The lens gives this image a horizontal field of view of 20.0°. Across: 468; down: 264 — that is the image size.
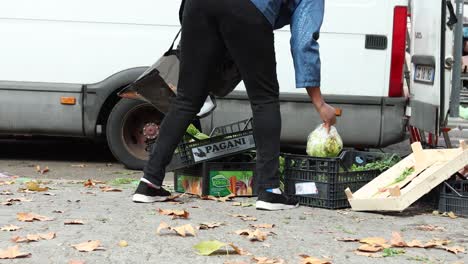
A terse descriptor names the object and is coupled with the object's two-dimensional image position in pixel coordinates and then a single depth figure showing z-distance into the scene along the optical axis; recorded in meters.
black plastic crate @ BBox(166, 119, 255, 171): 9.08
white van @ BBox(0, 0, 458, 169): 12.60
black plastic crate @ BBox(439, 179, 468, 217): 8.40
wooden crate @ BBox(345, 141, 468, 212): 8.07
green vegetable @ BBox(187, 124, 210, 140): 9.39
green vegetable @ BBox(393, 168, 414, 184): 8.54
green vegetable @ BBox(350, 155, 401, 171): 9.02
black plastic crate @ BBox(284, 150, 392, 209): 8.53
